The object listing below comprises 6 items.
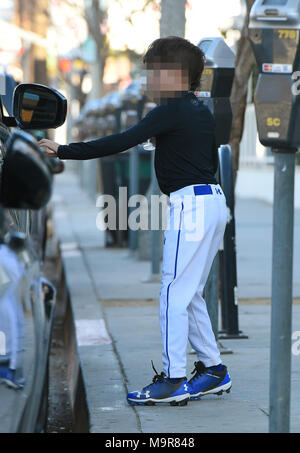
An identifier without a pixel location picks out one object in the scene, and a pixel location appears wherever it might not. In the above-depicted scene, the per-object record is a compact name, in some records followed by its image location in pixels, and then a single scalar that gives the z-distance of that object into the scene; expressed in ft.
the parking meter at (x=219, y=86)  37.93
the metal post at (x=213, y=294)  39.91
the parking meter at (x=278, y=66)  24.06
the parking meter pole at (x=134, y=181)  78.54
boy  31.55
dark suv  20.48
